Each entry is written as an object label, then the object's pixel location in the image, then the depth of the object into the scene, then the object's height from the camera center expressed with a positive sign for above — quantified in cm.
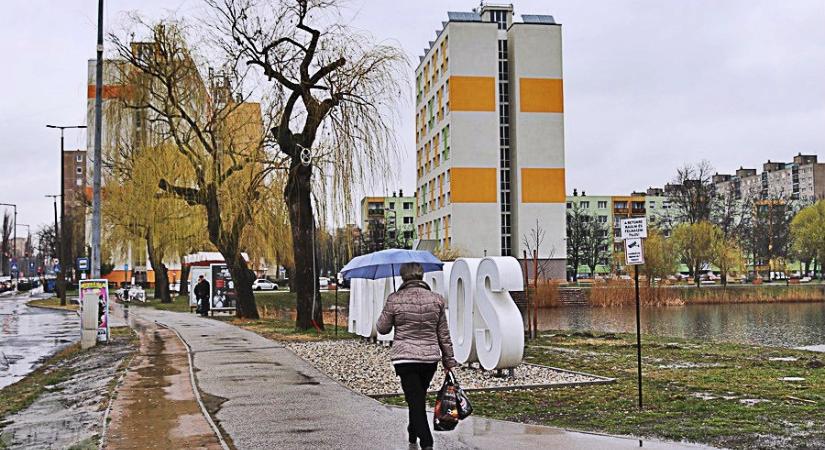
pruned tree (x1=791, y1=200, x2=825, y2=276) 8456 +303
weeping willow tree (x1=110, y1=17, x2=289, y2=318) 2864 +502
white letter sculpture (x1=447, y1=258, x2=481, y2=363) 1544 -83
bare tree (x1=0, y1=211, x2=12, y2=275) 10912 +413
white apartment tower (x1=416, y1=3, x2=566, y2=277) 7475 +1118
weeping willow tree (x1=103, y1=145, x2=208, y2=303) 3175 +239
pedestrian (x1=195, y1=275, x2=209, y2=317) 3759 -133
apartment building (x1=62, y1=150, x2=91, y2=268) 5514 +350
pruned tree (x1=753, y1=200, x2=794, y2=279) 9575 +309
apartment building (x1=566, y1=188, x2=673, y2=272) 13525 +974
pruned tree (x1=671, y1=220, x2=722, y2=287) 7081 +167
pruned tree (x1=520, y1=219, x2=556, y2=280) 7300 +181
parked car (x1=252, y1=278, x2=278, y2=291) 8444 -201
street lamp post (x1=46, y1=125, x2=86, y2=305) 5204 +45
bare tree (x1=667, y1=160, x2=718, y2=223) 7656 +635
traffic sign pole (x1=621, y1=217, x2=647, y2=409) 1094 +33
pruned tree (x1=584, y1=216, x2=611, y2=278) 10669 +274
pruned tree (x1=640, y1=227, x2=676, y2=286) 6550 +51
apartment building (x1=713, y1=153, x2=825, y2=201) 15288 +1622
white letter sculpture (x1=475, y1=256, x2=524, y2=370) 1418 -86
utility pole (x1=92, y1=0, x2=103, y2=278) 2278 +287
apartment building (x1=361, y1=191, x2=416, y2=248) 8788 +676
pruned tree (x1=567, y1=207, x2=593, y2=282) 9975 +288
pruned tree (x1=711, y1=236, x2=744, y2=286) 7050 +46
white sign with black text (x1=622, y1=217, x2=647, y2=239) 1102 +47
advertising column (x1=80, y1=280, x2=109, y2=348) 2188 -99
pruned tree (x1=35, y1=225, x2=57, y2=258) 10478 +369
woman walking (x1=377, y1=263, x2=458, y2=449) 829 -77
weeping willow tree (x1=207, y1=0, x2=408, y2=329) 2533 +508
